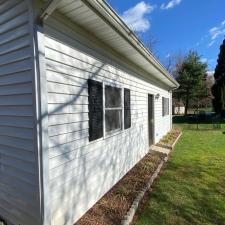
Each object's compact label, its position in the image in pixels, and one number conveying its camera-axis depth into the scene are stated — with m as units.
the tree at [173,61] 40.92
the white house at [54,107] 3.00
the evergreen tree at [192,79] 32.03
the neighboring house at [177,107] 38.12
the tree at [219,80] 24.84
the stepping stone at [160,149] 9.16
